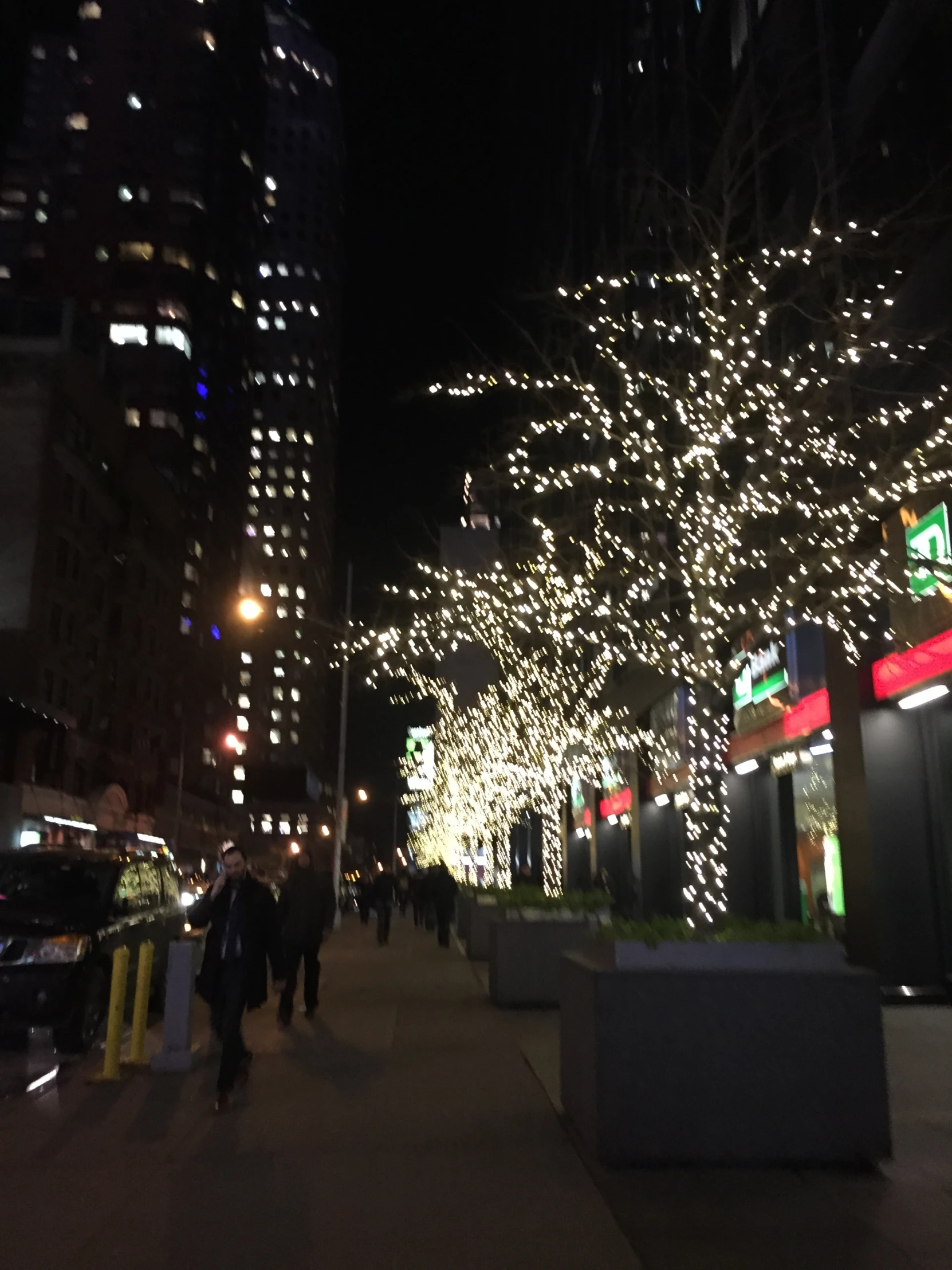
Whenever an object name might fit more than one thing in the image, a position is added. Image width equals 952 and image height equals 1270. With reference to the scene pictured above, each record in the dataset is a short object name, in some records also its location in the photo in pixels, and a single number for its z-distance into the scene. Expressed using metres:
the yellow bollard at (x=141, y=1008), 8.86
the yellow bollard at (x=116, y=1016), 8.21
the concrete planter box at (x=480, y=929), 18.52
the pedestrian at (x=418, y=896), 31.24
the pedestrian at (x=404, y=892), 42.22
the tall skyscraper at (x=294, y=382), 149.88
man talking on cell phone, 7.39
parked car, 9.23
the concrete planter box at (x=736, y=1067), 5.71
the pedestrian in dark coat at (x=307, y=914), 11.92
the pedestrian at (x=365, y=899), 29.58
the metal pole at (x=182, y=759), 68.06
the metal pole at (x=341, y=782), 31.28
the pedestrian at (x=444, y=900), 23.20
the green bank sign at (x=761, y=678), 16.00
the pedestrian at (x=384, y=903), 23.70
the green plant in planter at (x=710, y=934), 6.19
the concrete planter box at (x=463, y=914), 23.31
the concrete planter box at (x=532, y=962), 12.61
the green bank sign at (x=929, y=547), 10.82
